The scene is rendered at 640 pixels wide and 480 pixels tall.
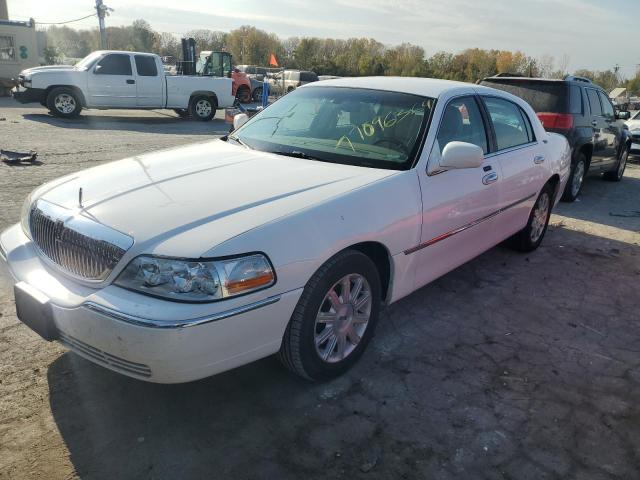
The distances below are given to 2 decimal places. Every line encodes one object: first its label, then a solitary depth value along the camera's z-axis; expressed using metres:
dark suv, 7.37
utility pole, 39.31
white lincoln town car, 2.29
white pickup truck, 13.91
